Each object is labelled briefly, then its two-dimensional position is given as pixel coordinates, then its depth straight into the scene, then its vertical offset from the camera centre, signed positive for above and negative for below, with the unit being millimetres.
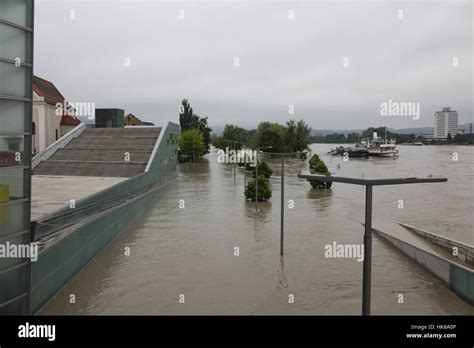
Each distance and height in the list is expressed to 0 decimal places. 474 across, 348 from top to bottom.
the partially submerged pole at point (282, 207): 18531 -2114
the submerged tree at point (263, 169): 44562 -1002
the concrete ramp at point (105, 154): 38844 +322
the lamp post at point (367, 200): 7314 -662
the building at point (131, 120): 93225 +8302
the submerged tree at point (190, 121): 90875 +8013
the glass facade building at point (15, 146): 9133 +225
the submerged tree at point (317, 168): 41312 -885
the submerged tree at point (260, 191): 32750 -2393
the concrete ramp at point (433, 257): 13586 -3770
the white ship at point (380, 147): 116000 +3865
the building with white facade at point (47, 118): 46625 +4592
